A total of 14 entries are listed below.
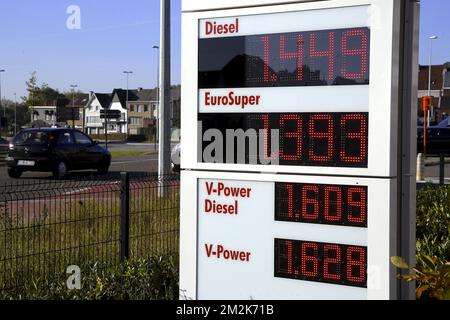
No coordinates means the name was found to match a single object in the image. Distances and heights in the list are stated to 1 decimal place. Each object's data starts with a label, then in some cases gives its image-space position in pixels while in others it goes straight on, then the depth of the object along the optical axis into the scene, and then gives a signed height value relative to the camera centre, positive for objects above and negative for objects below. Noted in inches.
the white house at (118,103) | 4795.8 +145.2
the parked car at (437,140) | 1315.2 -27.1
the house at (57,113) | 2866.1 +45.2
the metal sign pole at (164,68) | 574.6 +45.5
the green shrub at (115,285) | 223.5 -52.8
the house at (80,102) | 4946.4 +154.7
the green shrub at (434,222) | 282.0 -44.3
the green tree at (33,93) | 2915.8 +127.4
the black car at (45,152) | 879.7 -35.5
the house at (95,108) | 4894.2 +111.1
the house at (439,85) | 3659.0 +231.5
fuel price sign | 173.2 -5.9
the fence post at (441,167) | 660.1 -39.2
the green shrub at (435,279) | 134.7 -29.9
